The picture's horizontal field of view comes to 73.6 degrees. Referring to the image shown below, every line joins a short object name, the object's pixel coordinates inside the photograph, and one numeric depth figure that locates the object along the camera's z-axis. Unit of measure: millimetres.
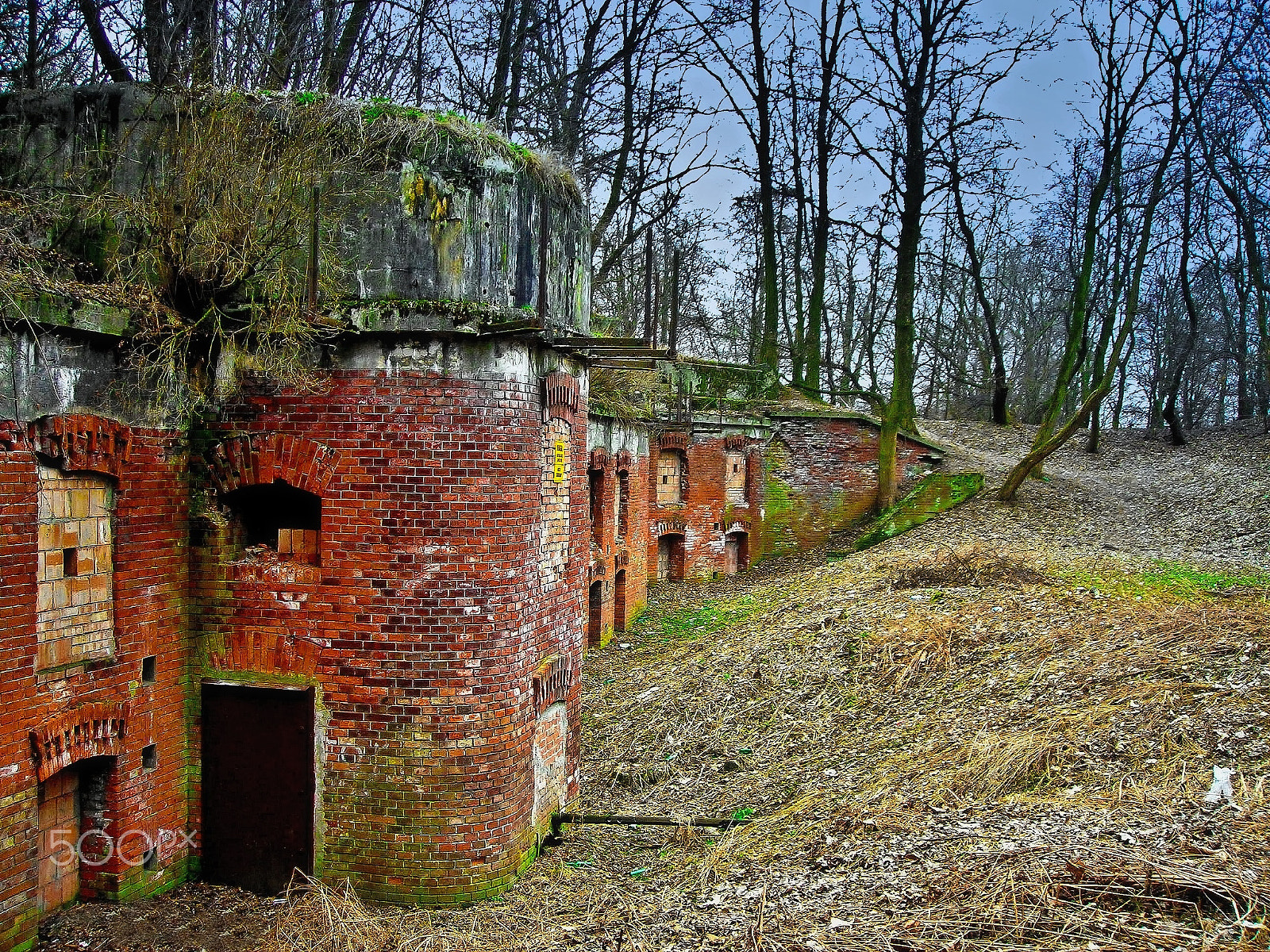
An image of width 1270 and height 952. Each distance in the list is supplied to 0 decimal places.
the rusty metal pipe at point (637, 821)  7684
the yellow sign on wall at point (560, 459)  7641
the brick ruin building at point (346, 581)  6371
